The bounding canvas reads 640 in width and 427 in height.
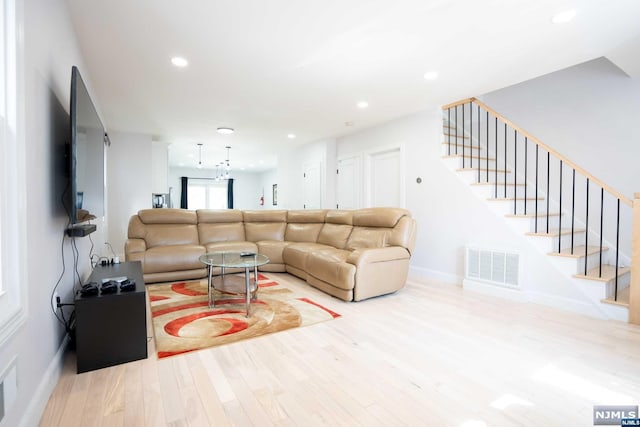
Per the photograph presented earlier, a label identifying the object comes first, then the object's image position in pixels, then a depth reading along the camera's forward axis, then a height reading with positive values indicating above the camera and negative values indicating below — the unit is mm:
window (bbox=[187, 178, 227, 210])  11812 +519
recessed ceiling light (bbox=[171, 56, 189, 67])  2809 +1399
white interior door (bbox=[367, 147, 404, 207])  4926 +502
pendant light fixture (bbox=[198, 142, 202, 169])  7147 +1464
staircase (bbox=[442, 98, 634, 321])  3002 +69
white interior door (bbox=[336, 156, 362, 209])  5625 +477
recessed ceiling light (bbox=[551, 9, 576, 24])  2096 +1378
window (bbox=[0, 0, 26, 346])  1188 +117
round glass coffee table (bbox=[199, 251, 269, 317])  2877 -570
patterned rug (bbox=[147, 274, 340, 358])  2307 -1015
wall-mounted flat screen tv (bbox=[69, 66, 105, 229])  1734 +332
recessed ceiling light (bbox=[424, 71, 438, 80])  3100 +1405
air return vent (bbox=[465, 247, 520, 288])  3416 -710
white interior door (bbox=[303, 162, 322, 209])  6395 +484
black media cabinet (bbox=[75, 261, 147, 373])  1847 -788
